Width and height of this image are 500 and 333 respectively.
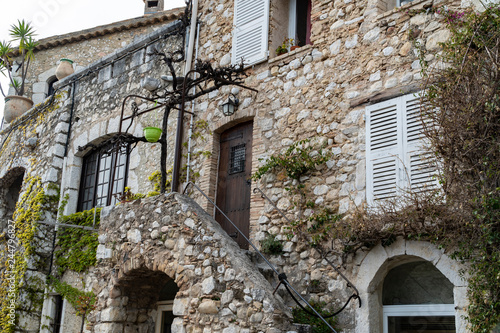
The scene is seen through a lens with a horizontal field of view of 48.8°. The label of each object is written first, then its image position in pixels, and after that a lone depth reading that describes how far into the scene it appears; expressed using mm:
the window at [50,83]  16573
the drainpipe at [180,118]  8595
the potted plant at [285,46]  8328
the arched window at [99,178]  10523
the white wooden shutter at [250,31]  8469
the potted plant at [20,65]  14633
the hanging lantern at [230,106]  8419
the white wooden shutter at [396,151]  5996
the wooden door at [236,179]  8203
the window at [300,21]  8656
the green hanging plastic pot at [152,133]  8250
